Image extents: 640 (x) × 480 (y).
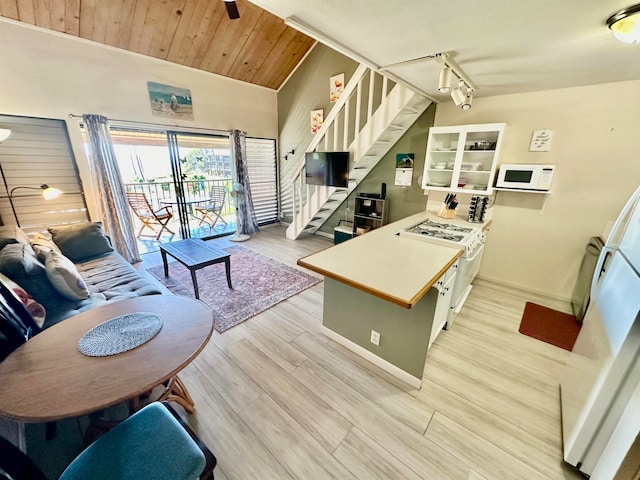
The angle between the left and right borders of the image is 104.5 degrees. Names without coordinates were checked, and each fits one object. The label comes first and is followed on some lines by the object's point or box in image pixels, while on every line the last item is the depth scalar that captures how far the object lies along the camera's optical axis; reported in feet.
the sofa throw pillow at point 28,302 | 5.23
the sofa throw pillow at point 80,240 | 8.70
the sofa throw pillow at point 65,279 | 6.02
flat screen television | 12.55
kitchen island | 4.84
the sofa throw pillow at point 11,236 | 6.51
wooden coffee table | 8.87
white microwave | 8.54
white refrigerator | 3.46
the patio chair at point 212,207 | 17.25
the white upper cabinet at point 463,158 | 8.94
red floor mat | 7.38
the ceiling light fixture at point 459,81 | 5.88
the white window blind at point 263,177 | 17.42
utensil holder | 9.75
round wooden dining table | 3.08
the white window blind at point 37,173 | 9.53
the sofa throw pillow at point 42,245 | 6.68
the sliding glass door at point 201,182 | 14.12
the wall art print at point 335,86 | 13.91
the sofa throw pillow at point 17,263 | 5.61
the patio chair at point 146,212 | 14.85
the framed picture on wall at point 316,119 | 15.19
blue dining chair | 2.80
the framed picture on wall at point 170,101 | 12.34
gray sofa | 5.83
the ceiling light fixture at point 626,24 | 3.96
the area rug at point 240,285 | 8.59
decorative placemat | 3.94
